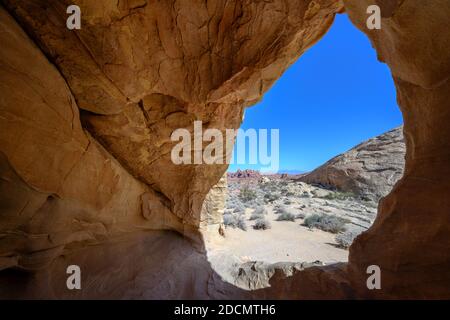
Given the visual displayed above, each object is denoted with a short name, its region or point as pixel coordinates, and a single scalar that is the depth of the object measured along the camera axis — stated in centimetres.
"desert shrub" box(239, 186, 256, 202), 1675
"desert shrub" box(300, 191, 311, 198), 1632
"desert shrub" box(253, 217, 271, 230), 860
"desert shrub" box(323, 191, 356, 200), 1490
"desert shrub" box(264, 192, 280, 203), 1542
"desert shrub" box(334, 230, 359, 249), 669
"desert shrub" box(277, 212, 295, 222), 986
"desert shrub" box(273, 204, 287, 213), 1129
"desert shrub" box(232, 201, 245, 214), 1188
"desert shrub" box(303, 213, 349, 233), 820
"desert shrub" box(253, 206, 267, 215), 1108
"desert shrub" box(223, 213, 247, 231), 845
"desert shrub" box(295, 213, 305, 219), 1011
